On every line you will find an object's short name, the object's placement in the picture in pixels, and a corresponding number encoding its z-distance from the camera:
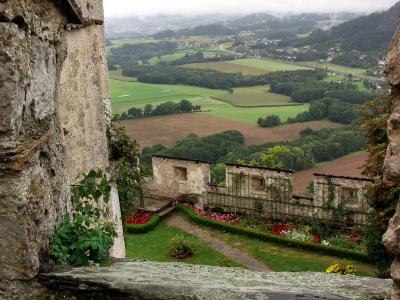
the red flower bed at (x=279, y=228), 20.02
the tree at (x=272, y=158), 24.02
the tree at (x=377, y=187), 12.97
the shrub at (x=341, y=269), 14.17
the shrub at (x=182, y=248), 17.88
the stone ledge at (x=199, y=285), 3.58
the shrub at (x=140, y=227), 19.88
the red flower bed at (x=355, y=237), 18.79
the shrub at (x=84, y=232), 4.21
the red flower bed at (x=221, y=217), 21.16
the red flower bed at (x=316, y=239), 18.94
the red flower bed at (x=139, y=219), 20.57
